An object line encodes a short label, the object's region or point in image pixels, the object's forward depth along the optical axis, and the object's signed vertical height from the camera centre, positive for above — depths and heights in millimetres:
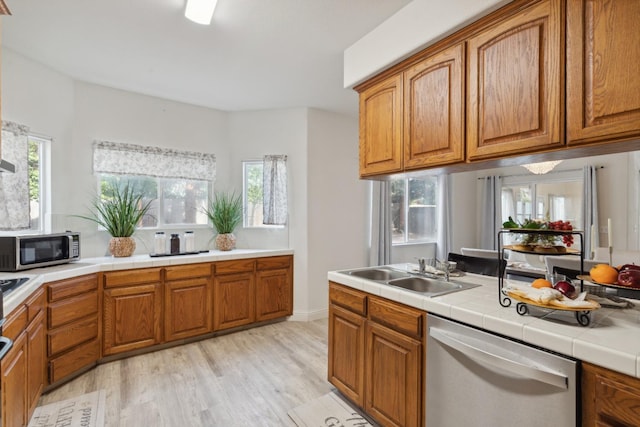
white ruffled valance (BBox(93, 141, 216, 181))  3369 +598
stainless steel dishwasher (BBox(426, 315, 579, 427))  1132 -700
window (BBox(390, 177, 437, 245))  5066 +51
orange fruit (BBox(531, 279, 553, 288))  1502 -339
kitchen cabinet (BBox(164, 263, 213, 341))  3158 -914
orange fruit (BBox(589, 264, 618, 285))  1317 -259
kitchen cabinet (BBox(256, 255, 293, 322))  3742 -911
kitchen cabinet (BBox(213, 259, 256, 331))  3451 -917
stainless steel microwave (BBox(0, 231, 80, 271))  2289 -298
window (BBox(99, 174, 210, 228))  3583 +199
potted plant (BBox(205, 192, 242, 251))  3828 -88
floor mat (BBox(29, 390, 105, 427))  2021 -1356
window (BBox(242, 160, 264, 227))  4188 +267
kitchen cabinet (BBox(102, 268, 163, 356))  2846 -912
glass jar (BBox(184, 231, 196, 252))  3594 -327
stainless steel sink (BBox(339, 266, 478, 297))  2004 -470
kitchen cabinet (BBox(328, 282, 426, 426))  1700 -880
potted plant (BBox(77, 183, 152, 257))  3180 -67
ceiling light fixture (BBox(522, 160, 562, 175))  2738 +408
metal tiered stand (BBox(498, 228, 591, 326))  1381 -189
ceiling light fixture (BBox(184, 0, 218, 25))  1963 +1305
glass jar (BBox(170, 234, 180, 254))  3490 -348
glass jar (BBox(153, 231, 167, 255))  3432 -343
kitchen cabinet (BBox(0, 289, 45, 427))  1575 -871
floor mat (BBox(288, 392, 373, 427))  2044 -1367
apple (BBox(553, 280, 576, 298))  1381 -334
